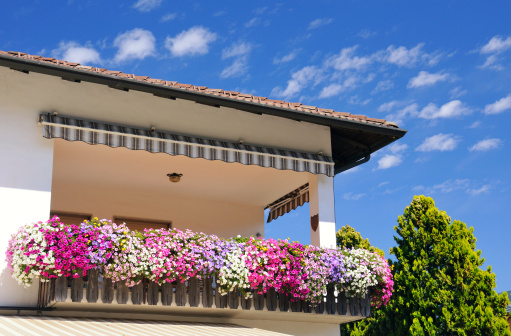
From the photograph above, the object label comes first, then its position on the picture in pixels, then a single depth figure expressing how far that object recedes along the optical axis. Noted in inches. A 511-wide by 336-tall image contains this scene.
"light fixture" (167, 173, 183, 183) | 685.9
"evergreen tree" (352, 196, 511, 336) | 765.3
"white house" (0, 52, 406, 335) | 533.0
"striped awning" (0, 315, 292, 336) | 449.4
